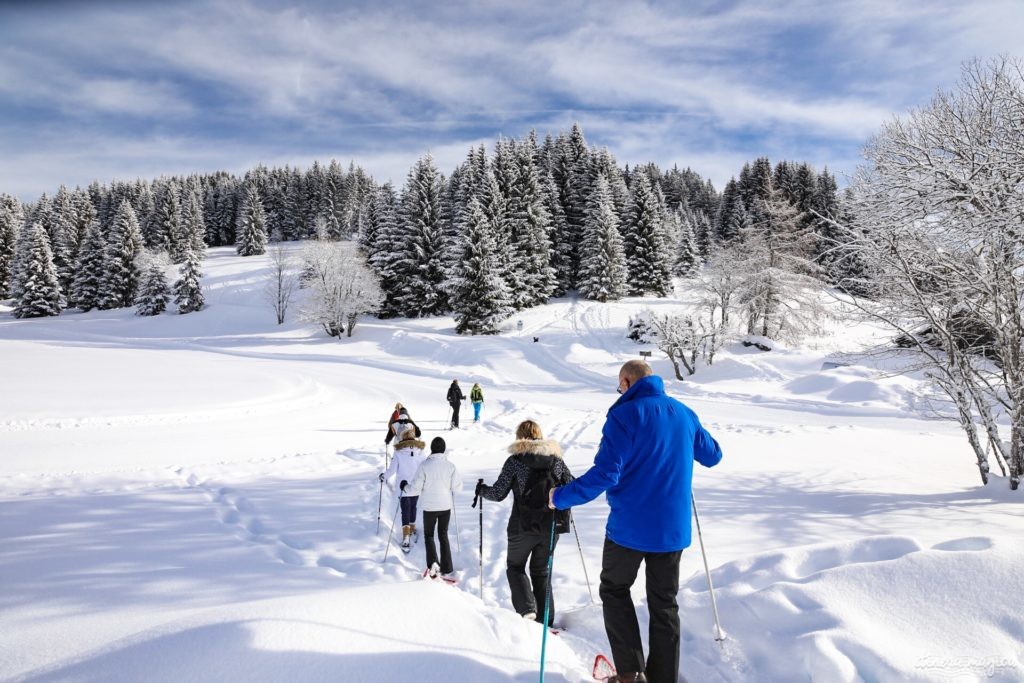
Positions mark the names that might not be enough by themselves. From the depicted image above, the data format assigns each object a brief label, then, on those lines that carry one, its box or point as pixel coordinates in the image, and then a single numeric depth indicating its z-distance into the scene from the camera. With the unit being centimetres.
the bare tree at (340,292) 4141
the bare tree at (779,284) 3216
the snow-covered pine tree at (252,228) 7788
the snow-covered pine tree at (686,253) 6372
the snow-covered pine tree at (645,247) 5175
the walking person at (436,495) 589
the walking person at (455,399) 1622
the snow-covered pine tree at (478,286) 3928
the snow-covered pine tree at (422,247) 4488
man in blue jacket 310
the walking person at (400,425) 748
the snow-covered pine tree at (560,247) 5212
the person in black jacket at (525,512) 465
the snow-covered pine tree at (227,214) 10000
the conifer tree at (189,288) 5344
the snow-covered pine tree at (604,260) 4775
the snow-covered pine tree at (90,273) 6019
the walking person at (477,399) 1745
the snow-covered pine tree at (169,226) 7244
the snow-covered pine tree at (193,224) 7275
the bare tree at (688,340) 2739
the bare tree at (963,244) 739
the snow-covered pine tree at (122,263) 5991
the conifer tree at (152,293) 5428
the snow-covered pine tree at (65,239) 6481
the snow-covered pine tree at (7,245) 6881
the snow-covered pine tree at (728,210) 6825
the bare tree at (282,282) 5109
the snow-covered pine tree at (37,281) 5609
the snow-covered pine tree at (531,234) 4597
